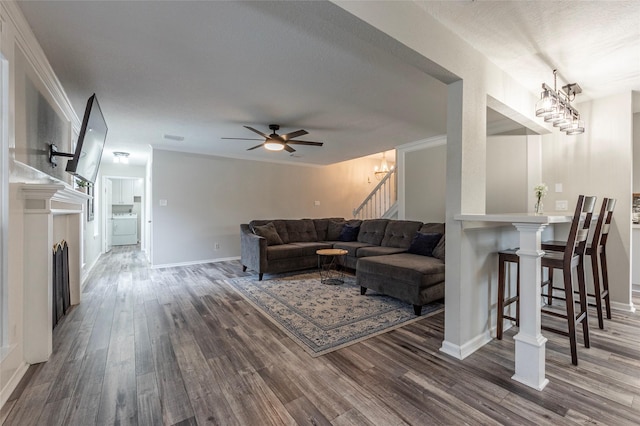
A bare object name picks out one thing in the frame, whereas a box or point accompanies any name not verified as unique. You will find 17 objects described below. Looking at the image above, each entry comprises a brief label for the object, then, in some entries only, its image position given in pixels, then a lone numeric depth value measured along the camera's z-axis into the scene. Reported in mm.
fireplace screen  2599
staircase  6230
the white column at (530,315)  1691
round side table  4051
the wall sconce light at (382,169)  7645
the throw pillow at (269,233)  4718
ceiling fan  3715
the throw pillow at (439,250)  3338
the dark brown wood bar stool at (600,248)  2383
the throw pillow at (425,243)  3568
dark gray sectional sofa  2885
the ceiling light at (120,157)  5707
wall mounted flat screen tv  2123
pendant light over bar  2361
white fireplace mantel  1905
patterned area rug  2334
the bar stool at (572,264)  1832
